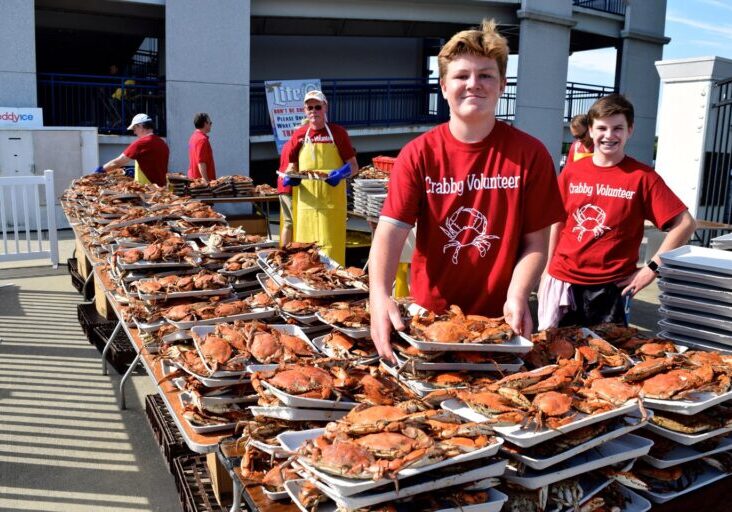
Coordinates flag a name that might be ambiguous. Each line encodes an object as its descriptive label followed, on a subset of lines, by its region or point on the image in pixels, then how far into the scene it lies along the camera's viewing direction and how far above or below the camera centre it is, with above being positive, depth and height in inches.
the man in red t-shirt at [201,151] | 407.8 -2.0
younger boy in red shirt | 150.5 -13.9
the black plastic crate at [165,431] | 145.9 -66.8
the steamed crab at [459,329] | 89.6 -23.8
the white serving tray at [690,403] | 84.8 -30.7
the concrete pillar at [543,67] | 751.1 +108.0
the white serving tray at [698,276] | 130.3 -22.7
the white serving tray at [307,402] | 84.0 -32.0
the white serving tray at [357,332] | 109.9 -29.6
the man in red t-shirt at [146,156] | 354.6 -5.5
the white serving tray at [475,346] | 87.6 -25.3
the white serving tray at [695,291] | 130.7 -25.6
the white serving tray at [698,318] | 131.4 -31.3
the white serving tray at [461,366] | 89.8 -28.6
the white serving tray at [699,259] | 132.0 -19.4
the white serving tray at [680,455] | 85.0 -38.2
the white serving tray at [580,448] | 72.6 -32.7
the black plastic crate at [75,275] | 333.3 -67.6
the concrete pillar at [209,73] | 581.9 +68.0
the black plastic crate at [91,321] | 247.3 -68.5
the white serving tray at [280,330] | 111.7 -32.4
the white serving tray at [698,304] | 131.1 -28.5
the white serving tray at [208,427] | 100.2 -42.5
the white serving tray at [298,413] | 84.7 -33.9
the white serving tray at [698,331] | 131.1 -34.1
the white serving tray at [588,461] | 73.3 -35.0
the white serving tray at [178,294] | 147.6 -33.3
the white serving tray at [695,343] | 131.3 -36.2
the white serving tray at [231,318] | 130.3 -34.1
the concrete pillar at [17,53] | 520.7 +69.8
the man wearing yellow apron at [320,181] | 266.5 -11.6
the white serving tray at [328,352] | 104.5 -32.7
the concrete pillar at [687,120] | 363.3 +25.6
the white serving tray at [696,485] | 83.2 -41.6
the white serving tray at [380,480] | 63.8 -31.7
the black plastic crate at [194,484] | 118.4 -64.6
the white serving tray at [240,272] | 166.1 -30.8
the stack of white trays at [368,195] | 311.3 -20.0
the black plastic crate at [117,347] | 222.7 -69.7
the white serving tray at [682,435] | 85.1 -35.0
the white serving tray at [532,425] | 72.2 -30.0
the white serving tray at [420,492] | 64.6 -33.8
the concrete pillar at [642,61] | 848.9 +133.1
